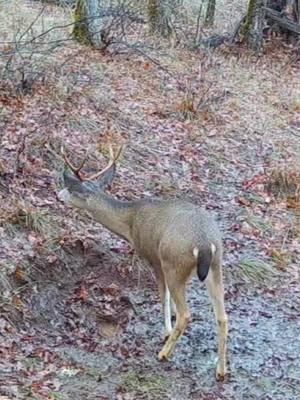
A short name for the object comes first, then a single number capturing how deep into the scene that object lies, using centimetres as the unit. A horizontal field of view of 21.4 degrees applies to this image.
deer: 560
